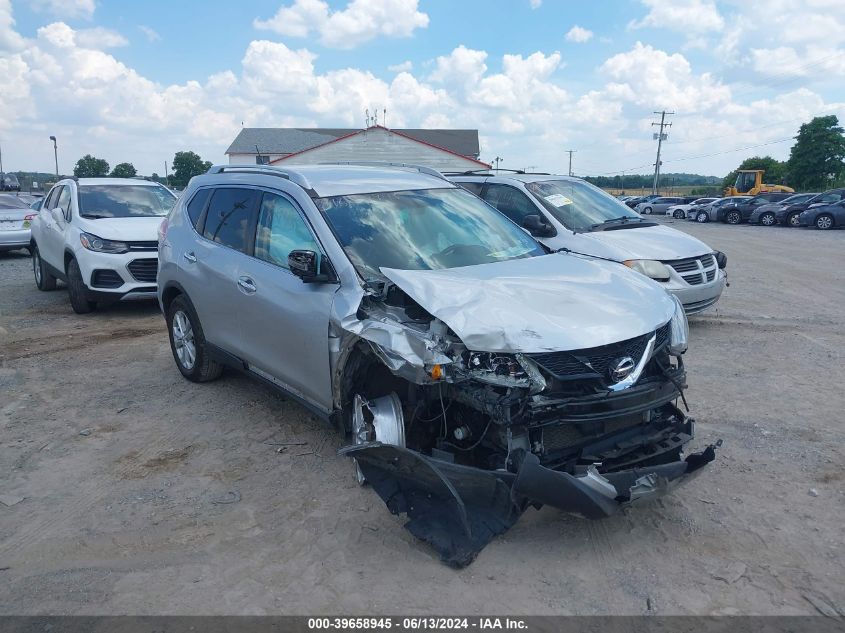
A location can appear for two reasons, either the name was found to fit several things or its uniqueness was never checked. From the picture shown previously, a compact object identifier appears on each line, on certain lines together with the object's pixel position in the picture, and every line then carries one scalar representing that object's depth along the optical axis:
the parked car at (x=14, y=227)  16.56
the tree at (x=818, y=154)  63.25
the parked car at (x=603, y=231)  7.82
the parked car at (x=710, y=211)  37.47
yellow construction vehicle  48.06
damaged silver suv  3.45
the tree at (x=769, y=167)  72.31
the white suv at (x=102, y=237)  9.44
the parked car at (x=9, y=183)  48.62
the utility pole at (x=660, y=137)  76.62
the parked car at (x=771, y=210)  32.38
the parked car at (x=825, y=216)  28.31
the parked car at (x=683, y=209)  41.16
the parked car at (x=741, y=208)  35.22
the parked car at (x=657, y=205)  48.88
